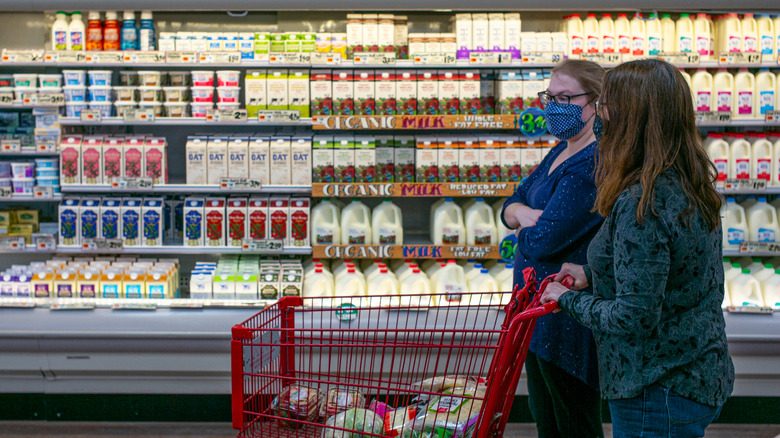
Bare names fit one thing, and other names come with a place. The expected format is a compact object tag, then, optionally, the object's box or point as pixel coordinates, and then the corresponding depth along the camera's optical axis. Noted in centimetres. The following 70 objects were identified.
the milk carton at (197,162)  389
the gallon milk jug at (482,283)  389
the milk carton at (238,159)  388
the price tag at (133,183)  385
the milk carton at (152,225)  389
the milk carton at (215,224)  390
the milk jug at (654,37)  390
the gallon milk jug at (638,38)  389
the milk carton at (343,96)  387
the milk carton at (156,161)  388
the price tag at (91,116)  383
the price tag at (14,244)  387
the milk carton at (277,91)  387
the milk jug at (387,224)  395
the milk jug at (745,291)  383
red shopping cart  164
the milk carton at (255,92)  387
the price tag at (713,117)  386
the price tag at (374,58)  379
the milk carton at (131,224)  389
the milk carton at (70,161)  387
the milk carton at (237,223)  390
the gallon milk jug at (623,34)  387
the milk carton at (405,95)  388
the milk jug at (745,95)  396
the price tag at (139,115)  382
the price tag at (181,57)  376
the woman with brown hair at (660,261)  149
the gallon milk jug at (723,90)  394
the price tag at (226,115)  382
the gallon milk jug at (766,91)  396
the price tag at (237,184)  387
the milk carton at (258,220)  390
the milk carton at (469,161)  390
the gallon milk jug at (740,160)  395
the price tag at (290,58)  381
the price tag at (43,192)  389
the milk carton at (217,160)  389
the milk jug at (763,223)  398
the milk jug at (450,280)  386
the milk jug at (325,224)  393
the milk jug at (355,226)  396
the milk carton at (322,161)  388
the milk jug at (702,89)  392
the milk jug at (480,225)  395
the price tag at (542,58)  378
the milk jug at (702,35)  392
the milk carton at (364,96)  387
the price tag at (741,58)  386
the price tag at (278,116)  381
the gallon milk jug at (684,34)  392
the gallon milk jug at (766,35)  393
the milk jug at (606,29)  388
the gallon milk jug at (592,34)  386
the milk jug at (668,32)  398
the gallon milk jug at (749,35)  392
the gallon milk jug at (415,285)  382
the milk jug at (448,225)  395
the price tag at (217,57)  379
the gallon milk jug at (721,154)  395
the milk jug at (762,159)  395
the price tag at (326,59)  383
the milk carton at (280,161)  389
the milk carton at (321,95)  385
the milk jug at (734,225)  398
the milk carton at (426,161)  390
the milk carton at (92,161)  388
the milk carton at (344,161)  388
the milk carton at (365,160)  389
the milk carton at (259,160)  388
